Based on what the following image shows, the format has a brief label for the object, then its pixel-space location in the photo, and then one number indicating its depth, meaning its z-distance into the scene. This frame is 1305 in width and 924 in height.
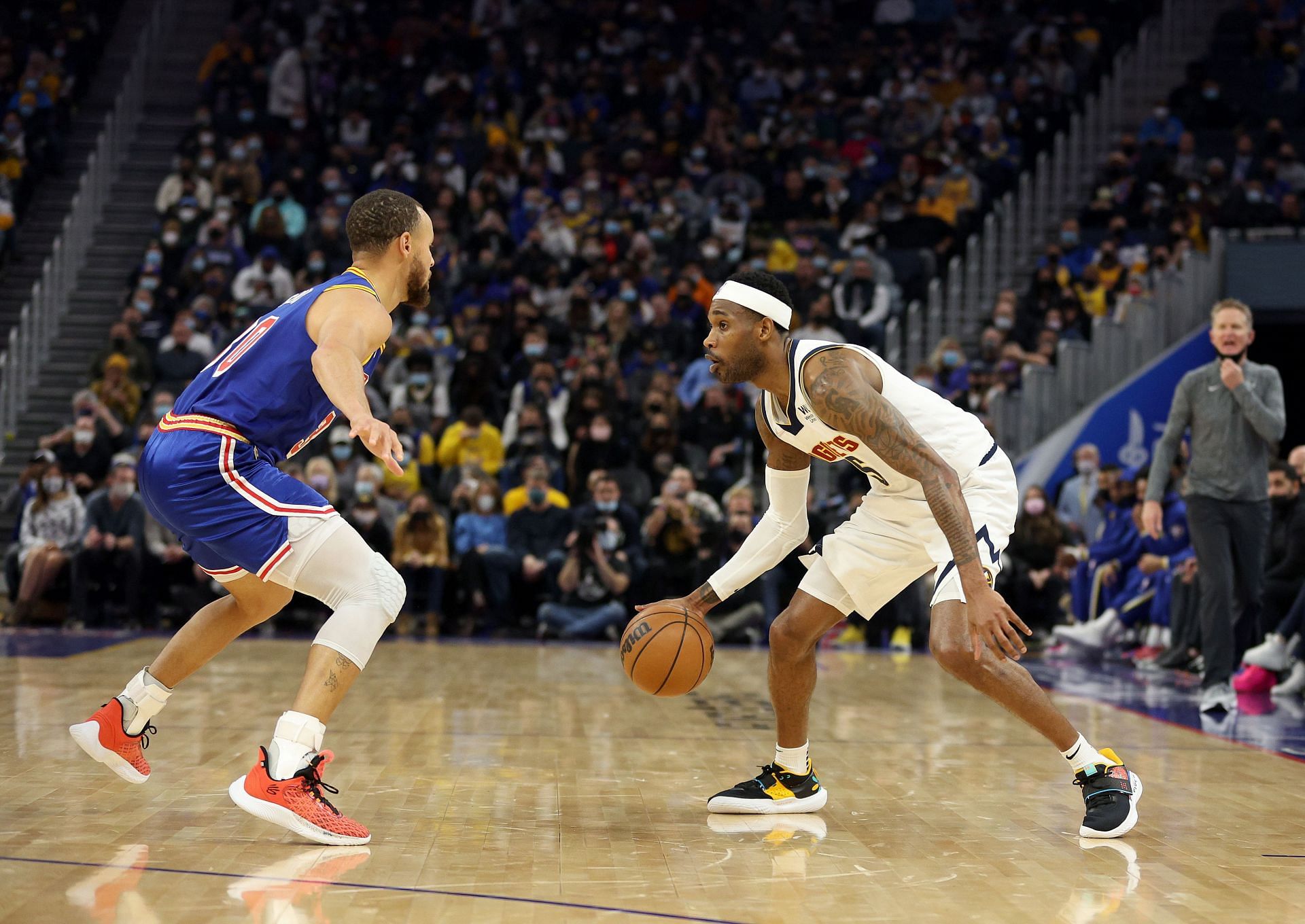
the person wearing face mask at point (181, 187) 17.56
